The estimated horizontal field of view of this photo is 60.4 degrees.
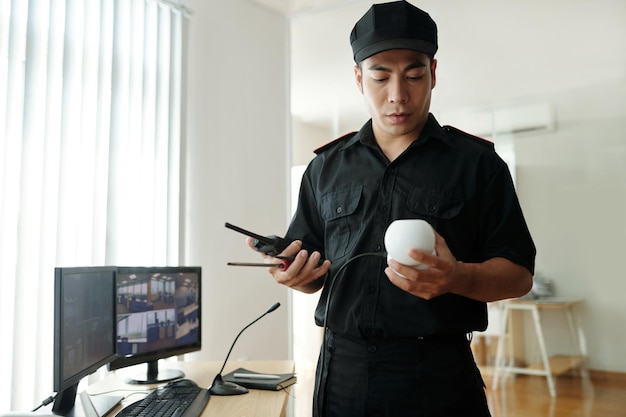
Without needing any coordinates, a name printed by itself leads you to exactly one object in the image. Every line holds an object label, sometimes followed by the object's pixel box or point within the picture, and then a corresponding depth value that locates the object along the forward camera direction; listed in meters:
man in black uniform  1.16
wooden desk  1.74
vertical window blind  2.33
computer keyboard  1.58
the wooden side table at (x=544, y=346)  2.95
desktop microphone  1.93
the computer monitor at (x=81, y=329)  1.40
